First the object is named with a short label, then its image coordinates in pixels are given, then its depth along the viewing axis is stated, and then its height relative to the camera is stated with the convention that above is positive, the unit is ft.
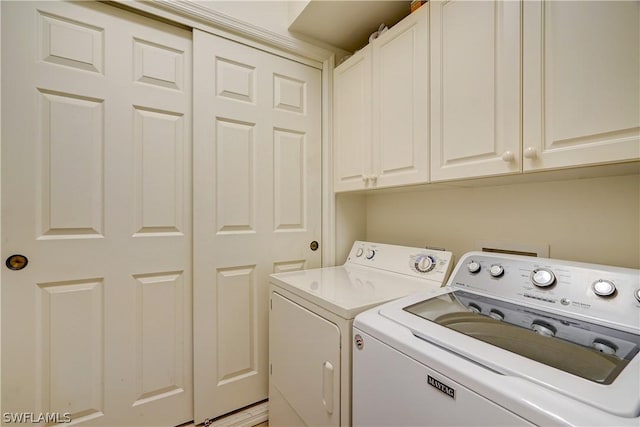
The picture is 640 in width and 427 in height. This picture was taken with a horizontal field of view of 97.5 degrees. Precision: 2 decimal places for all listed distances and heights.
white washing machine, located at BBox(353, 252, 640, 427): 1.72 -1.07
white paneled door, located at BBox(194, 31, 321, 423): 4.85 +0.27
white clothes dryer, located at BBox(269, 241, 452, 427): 3.26 -1.41
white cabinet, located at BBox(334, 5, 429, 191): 4.17 +1.76
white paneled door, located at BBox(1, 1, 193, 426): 3.75 -0.01
